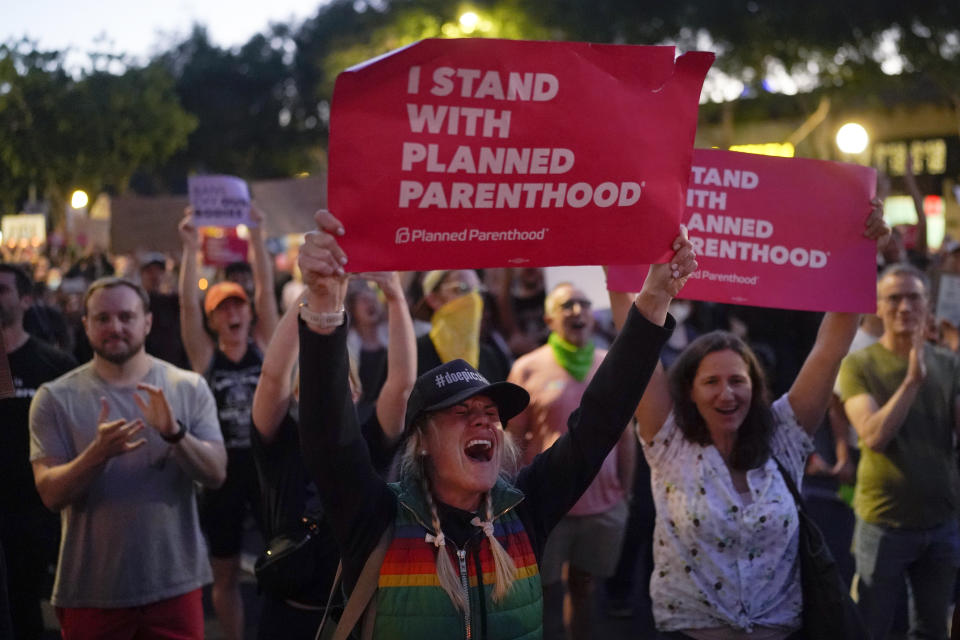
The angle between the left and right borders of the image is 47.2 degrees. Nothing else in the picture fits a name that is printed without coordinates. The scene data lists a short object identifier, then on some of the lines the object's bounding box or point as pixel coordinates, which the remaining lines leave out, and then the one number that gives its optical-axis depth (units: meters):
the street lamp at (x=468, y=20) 21.73
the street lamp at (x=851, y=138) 10.66
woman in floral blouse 3.73
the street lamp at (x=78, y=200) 25.14
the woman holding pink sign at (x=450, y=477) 2.61
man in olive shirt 4.91
